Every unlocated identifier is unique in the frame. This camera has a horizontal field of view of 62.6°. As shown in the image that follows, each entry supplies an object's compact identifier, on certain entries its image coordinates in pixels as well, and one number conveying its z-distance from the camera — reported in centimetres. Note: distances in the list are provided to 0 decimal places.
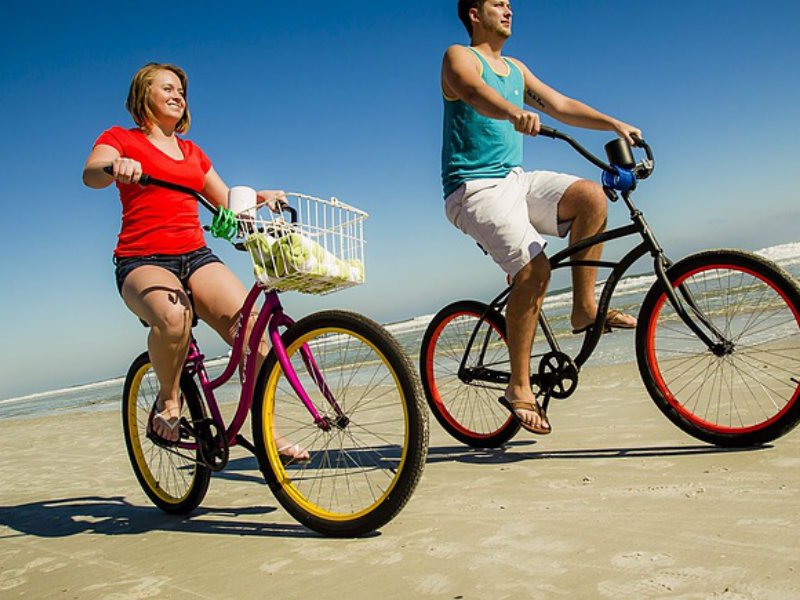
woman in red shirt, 297
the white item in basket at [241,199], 267
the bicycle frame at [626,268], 302
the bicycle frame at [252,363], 262
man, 342
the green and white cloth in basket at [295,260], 238
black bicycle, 299
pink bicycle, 240
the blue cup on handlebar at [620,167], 327
